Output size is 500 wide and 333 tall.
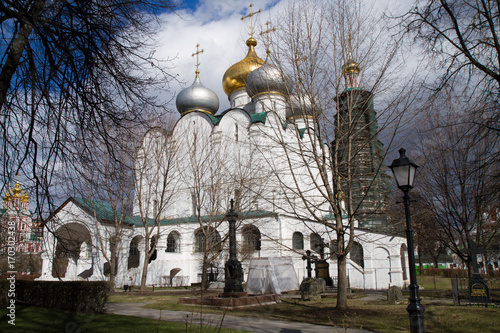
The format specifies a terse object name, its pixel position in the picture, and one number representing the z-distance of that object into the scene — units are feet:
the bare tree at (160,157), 64.49
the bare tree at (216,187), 65.98
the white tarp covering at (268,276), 56.65
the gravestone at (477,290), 39.83
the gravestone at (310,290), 45.60
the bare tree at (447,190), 49.21
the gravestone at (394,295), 40.93
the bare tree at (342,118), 33.47
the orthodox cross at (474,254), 42.35
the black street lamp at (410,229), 17.72
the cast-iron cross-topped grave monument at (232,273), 44.01
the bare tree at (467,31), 23.06
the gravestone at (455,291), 37.69
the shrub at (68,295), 33.12
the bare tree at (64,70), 16.49
